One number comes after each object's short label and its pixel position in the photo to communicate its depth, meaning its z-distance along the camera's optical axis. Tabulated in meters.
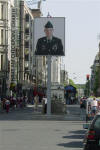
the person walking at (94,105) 30.98
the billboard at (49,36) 46.47
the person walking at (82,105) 63.62
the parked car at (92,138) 11.95
